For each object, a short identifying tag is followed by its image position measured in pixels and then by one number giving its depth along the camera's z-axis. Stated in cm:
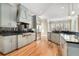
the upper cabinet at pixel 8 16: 148
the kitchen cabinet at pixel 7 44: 138
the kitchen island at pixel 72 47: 83
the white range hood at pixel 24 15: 148
